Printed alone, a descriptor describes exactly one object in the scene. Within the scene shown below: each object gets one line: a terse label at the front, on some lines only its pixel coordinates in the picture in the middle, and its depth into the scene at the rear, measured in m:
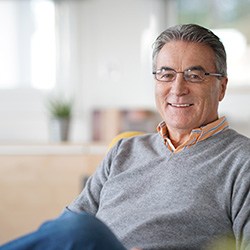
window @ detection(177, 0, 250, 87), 3.81
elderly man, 1.71
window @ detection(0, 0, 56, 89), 4.24
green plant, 3.95
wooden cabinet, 3.81
